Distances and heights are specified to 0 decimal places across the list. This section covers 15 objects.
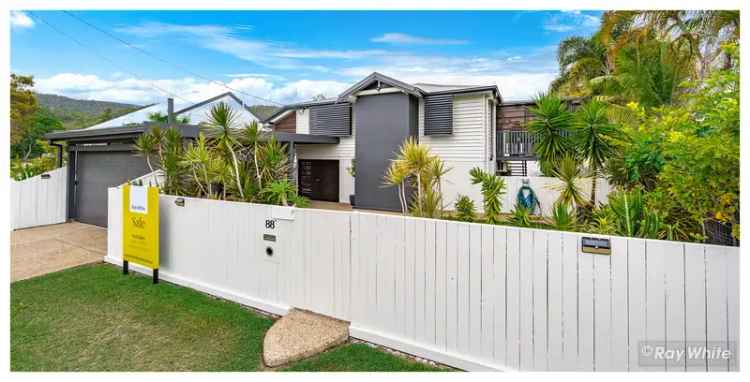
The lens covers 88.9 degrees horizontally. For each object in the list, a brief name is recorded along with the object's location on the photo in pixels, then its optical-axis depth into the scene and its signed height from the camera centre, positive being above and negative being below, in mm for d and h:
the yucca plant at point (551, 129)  4734 +879
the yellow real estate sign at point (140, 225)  5285 -405
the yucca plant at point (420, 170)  5211 +411
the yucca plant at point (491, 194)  4172 +46
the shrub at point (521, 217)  3893 -199
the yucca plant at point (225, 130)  5582 +1011
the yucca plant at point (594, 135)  4531 +759
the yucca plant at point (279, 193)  4965 +63
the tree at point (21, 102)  22844 +5789
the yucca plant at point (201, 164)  5773 +509
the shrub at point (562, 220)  3342 -191
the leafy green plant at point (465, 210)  4707 -151
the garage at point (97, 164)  8633 +823
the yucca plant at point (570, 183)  4340 +179
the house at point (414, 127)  12297 +2391
